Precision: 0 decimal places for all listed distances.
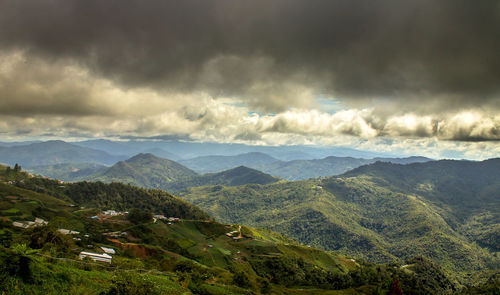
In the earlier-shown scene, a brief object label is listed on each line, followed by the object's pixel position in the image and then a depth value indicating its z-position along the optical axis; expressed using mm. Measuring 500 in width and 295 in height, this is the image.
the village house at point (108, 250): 102319
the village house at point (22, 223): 115106
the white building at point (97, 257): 72694
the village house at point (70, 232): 114694
